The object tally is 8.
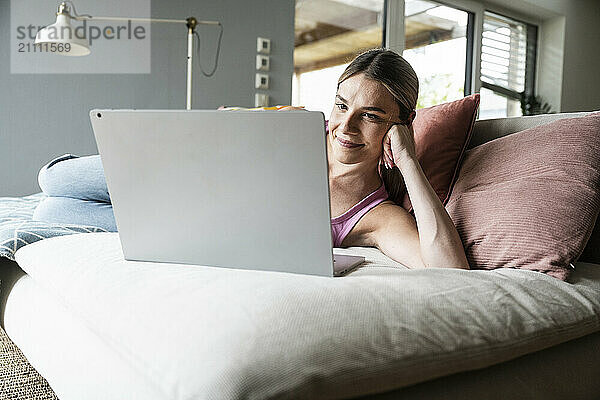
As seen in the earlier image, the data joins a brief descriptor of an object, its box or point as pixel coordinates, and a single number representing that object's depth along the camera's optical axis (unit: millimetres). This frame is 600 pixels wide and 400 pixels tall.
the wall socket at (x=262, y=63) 4016
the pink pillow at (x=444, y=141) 1399
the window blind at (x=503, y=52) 5391
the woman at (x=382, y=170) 1154
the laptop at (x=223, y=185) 869
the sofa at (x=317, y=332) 687
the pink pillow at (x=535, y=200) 1100
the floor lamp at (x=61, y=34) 2760
